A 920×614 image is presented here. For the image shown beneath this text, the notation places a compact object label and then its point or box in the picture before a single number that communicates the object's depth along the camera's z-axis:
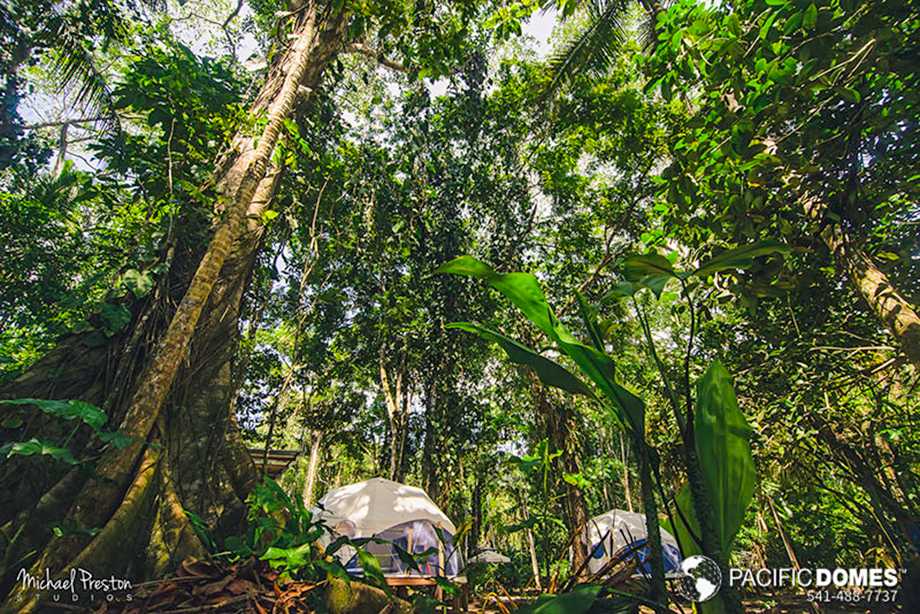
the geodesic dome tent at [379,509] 7.55
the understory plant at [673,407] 0.82
